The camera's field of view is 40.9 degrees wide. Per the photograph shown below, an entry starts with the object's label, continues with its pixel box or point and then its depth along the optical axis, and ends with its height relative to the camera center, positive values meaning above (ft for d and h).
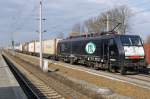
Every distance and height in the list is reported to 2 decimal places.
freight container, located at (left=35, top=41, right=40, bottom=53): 126.18 +1.57
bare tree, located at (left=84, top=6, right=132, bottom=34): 129.40 +19.65
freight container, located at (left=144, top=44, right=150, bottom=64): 67.99 -0.51
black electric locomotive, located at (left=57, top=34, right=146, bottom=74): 46.39 -0.81
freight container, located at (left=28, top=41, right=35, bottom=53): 139.82 +1.77
